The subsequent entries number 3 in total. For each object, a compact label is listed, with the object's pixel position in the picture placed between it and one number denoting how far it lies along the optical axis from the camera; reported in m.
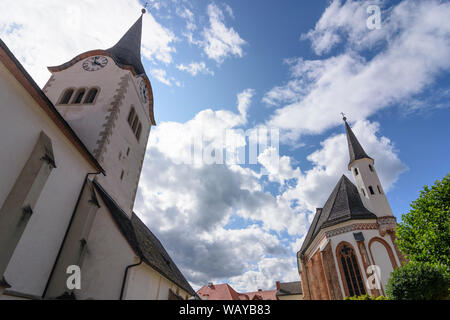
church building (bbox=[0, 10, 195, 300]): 6.70
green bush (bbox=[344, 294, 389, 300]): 13.90
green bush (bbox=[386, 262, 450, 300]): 13.21
